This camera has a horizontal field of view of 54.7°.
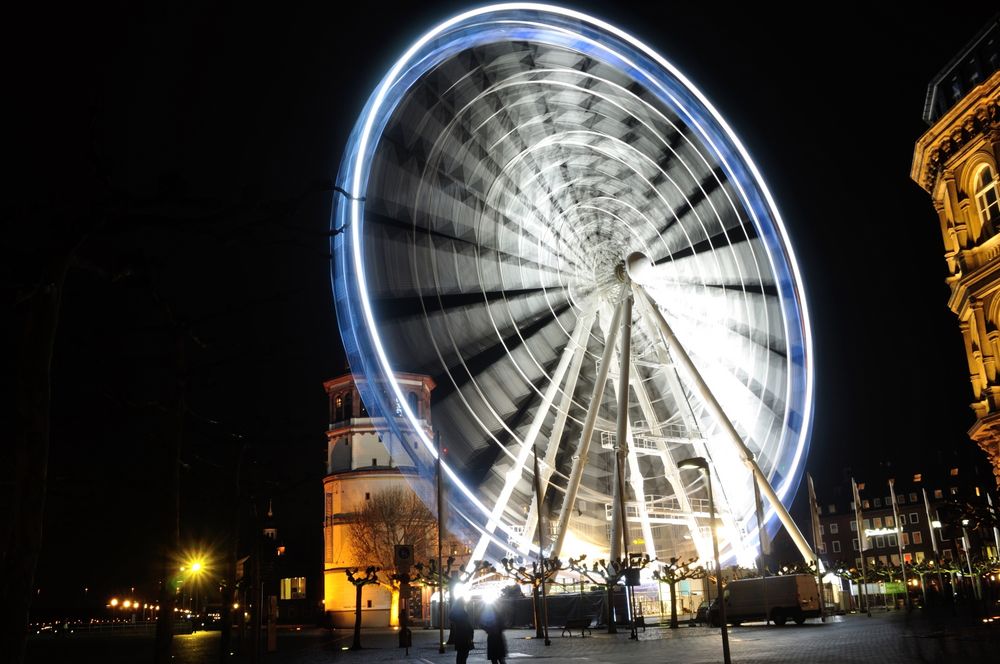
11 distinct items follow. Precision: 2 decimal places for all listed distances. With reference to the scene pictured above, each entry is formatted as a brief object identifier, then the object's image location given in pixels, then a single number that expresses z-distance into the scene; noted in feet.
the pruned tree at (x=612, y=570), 106.11
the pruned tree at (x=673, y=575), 122.42
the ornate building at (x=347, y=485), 238.07
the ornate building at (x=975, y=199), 103.19
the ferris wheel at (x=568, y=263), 97.09
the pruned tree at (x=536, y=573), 111.04
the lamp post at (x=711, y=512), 48.20
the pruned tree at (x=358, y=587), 101.21
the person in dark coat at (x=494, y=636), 49.26
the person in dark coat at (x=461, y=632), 50.88
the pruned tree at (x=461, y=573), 111.29
